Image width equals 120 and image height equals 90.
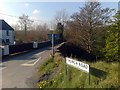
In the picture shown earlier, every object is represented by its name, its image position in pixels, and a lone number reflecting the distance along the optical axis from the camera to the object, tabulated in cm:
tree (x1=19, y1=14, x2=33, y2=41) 3250
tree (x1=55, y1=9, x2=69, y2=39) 2571
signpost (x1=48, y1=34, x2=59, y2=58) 681
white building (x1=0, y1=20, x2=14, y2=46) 2417
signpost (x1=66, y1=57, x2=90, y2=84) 296
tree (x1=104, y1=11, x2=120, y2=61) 898
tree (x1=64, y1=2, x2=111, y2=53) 1206
